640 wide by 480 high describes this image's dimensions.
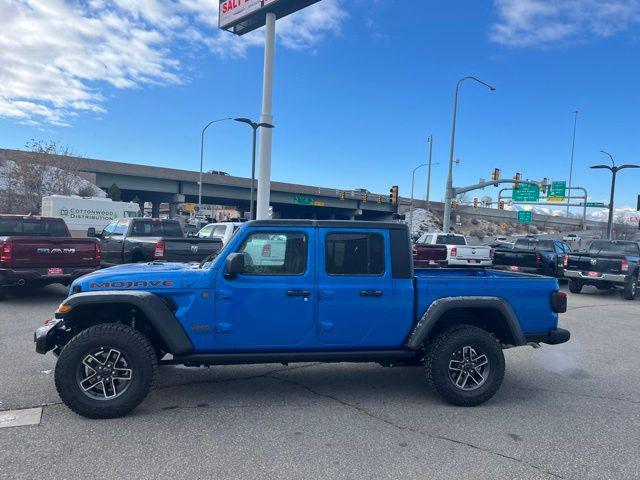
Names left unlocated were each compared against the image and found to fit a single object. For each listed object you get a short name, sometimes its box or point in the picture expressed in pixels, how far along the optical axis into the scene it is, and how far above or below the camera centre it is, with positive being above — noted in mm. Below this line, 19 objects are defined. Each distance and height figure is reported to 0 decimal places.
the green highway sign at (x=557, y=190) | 45156 +3016
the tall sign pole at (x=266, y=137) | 23688 +3487
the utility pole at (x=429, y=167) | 50938 +5173
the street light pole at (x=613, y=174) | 30484 +3239
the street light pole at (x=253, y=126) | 23531 +3984
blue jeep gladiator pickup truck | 4430 -972
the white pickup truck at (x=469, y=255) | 18516 -1318
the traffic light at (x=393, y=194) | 33725 +1477
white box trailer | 25094 -455
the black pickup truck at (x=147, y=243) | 11891 -987
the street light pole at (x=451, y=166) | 31703 +3313
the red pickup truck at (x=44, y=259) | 9562 -1180
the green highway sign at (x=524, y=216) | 72375 +899
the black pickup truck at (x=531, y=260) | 16703 -1291
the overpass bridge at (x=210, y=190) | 48625 +2148
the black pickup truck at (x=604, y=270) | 14227 -1274
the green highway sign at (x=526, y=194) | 45688 +2608
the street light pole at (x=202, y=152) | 41569 +4635
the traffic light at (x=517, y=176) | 35438 +3223
